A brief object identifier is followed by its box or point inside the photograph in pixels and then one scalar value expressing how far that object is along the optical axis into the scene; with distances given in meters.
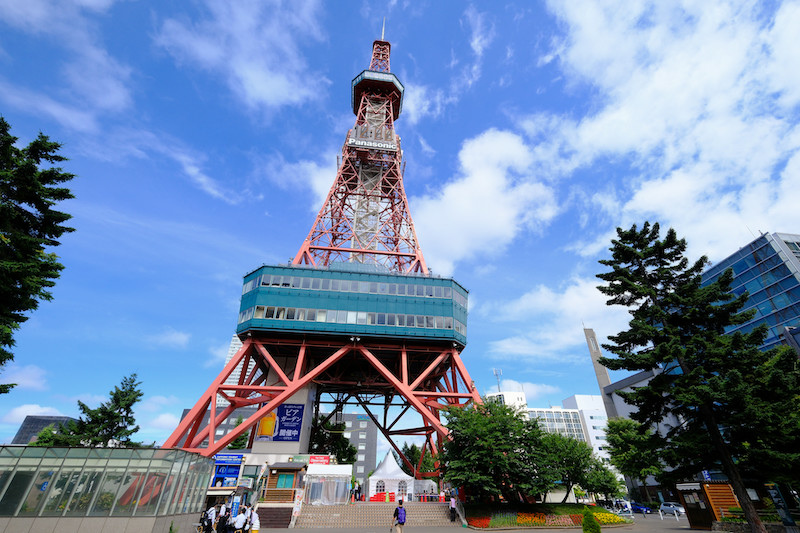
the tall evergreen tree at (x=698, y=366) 16.95
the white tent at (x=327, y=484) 28.30
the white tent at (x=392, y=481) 34.84
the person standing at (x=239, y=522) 14.78
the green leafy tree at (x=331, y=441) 48.38
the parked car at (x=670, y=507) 40.05
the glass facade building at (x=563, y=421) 112.56
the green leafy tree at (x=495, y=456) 24.39
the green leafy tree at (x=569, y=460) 28.41
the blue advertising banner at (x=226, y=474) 23.92
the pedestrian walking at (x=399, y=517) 17.47
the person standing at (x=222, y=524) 14.71
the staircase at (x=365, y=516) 24.73
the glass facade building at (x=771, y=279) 50.15
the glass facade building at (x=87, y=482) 13.81
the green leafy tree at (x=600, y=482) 28.93
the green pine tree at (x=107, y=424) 37.56
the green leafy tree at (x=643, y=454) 18.41
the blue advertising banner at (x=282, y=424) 35.72
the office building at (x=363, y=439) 91.50
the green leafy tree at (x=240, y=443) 51.88
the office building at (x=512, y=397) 120.23
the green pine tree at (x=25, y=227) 17.97
